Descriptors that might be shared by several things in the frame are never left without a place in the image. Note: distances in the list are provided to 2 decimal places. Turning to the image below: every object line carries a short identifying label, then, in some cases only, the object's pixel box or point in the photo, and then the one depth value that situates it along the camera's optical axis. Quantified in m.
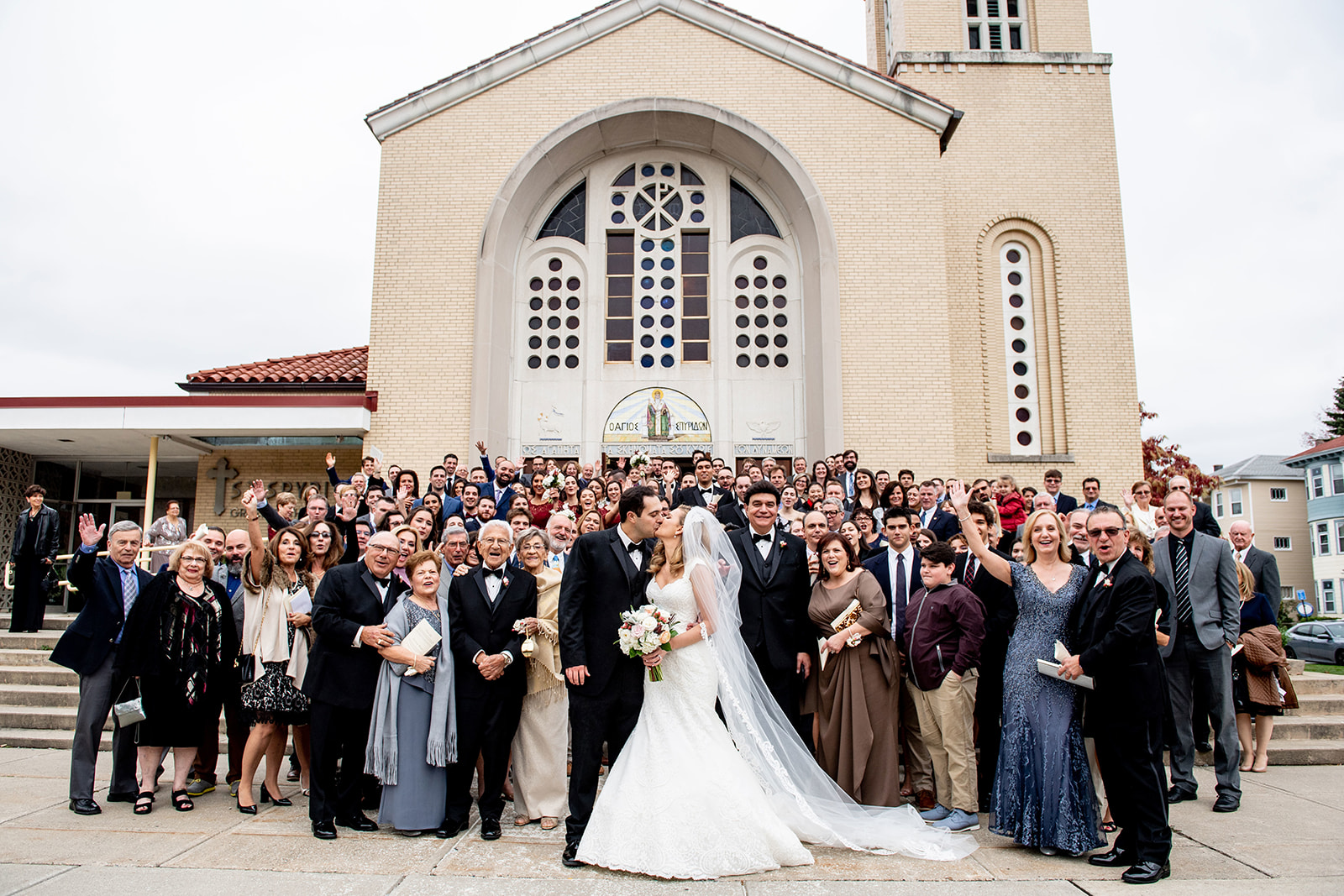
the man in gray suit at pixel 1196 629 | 6.71
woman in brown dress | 6.07
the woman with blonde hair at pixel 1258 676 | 7.46
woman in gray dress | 5.64
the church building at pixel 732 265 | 14.77
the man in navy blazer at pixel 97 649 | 6.29
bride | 4.89
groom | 5.38
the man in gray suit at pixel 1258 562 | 7.90
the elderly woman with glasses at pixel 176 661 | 6.22
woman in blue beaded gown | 5.19
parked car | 23.70
